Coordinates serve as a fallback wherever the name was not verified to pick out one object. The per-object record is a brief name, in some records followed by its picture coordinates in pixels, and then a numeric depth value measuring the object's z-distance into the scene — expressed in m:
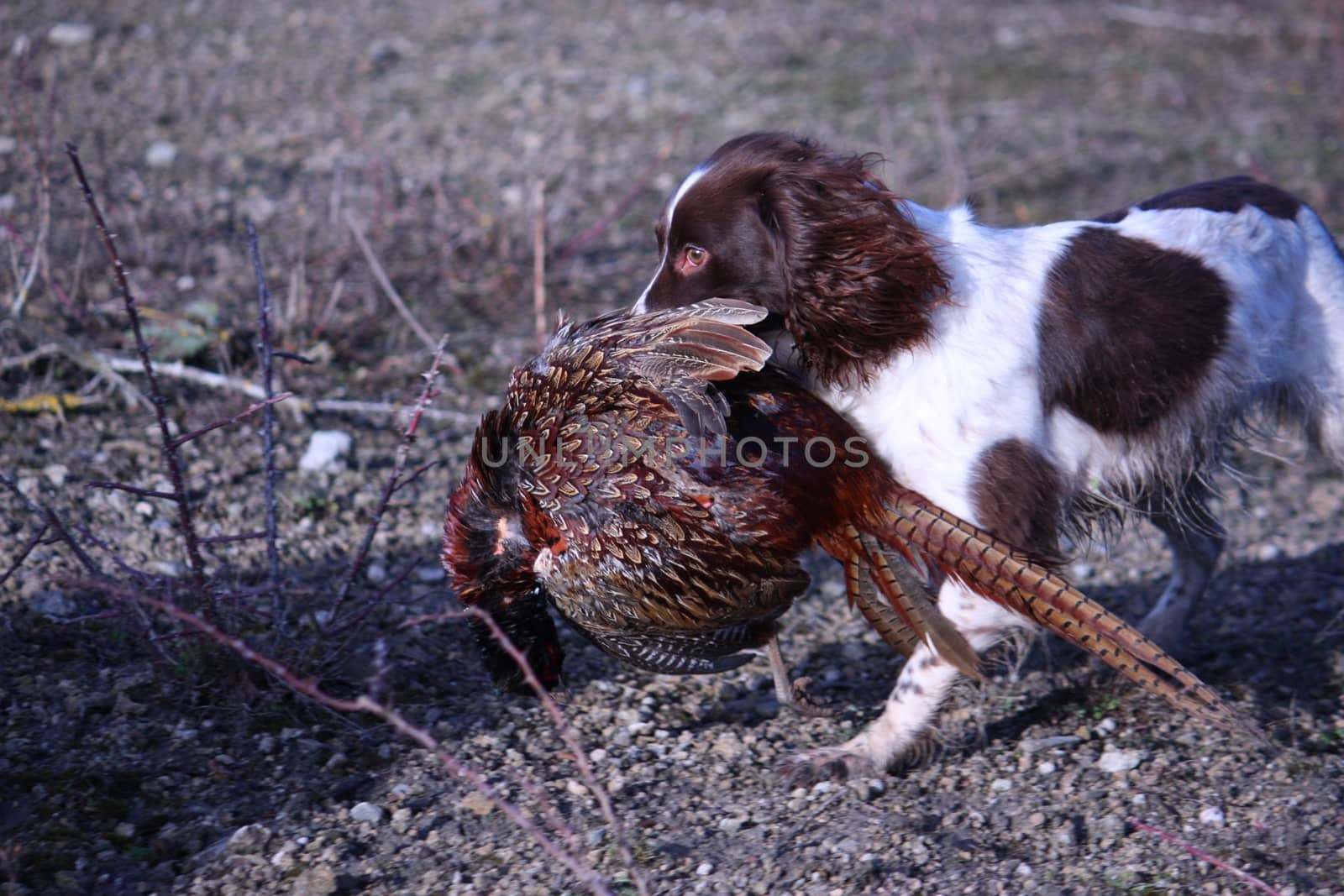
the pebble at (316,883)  2.48
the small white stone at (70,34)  7.66
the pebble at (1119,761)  3.01
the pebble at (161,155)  6.29
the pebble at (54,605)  3.15
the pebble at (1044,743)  3.12
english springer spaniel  2.78
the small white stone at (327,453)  4.05
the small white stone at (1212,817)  2.79
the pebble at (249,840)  2.55
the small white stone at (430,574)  3.69
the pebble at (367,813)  2.69
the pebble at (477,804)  2.77
